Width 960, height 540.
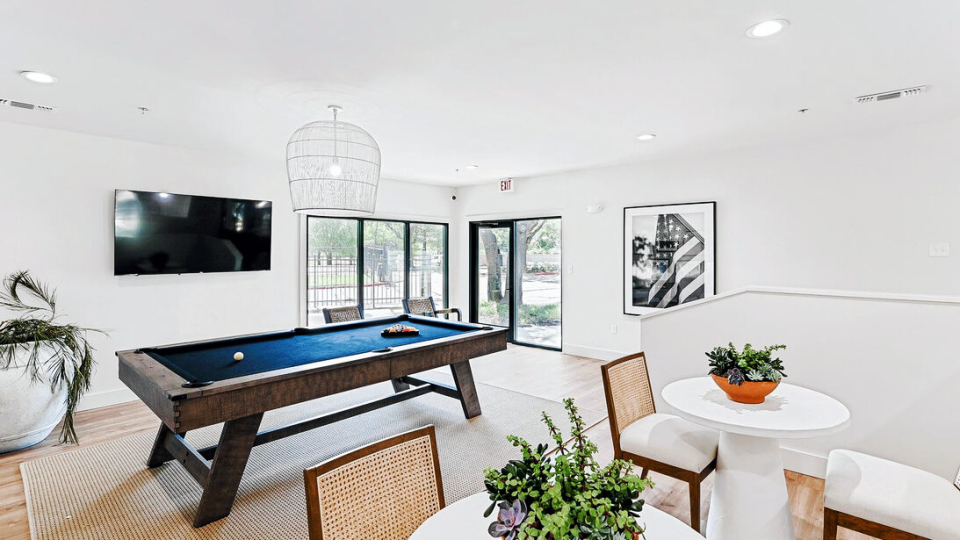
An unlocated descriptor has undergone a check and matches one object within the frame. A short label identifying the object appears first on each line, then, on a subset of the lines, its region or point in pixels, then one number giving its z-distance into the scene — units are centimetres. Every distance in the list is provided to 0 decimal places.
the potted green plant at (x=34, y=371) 316
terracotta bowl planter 196
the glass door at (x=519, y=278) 652
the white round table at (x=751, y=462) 186
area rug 233
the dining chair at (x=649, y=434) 206
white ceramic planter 312
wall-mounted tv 417
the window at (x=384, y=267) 638
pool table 219
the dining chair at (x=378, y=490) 122
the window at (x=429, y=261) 699
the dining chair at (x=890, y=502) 157
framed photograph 486
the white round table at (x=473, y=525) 116
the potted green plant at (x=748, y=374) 196
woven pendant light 293
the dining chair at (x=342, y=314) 455
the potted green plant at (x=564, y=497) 86
